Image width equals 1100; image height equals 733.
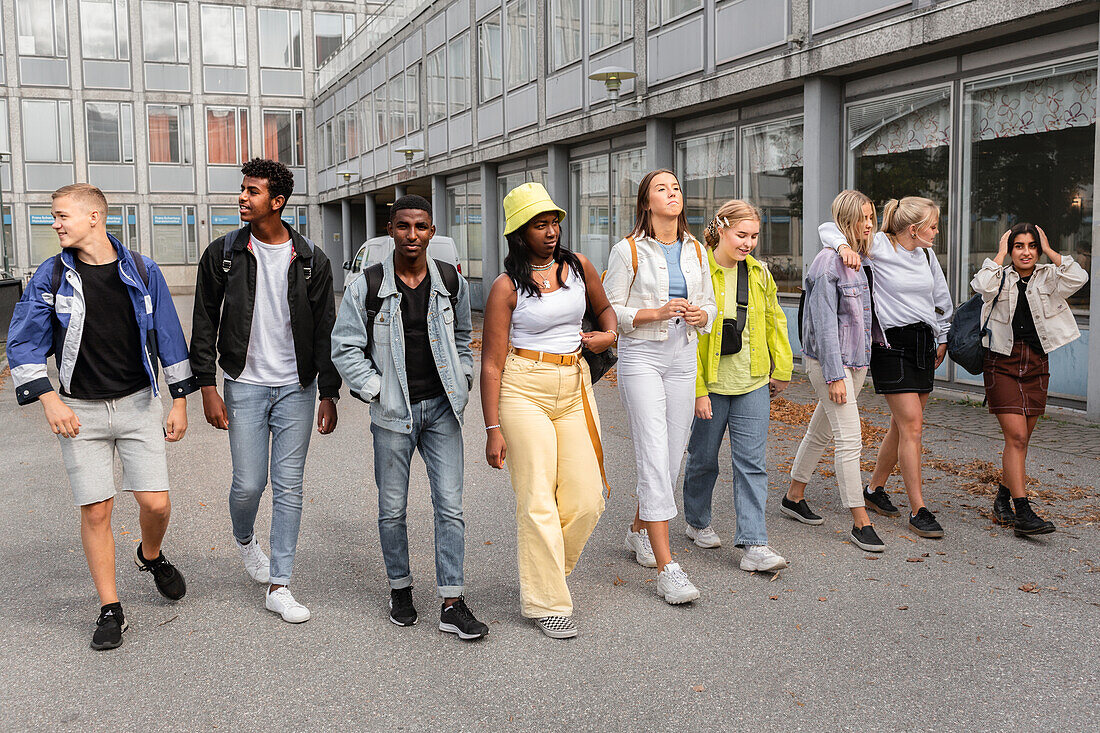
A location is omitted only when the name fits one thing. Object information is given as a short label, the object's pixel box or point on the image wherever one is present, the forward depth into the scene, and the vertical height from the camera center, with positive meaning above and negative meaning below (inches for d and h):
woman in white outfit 196.2 -7.7
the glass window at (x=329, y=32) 1829.5 +480.0
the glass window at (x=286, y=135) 1814.7 +291.5
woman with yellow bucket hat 176.1 -18.9
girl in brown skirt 231.5 -10.8
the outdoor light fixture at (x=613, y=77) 627.8 +136.6
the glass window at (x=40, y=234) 1683.1 +109.8
